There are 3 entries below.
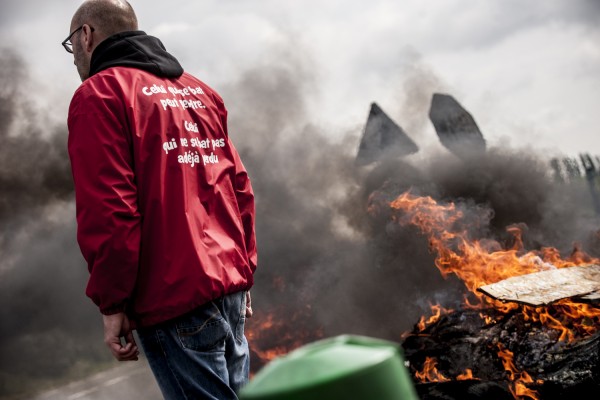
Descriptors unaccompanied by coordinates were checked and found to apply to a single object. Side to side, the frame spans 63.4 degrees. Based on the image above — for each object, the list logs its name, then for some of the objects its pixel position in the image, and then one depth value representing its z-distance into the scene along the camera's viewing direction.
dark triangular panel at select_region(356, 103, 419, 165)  14.08
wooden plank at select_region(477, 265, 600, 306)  5.18
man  1.81
